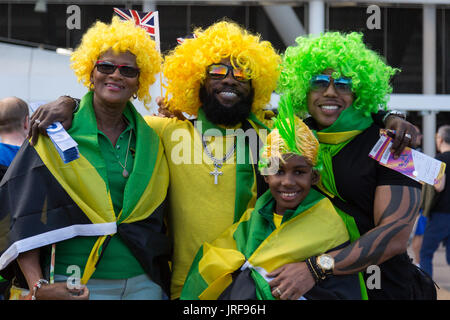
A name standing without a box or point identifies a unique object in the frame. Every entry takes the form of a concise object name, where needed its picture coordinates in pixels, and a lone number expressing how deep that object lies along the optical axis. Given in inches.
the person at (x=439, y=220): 273.4
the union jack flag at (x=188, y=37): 160.4
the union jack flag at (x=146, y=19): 157.9
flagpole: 156.4
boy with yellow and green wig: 114.8
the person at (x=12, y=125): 172.4
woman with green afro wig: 116.6
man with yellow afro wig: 133.2
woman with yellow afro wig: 117.6
